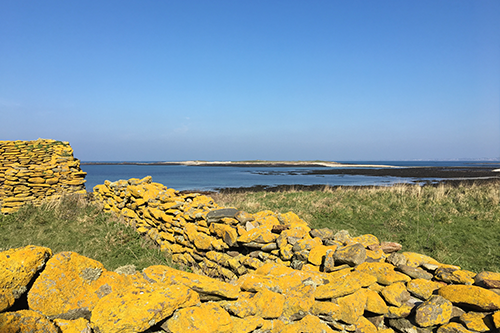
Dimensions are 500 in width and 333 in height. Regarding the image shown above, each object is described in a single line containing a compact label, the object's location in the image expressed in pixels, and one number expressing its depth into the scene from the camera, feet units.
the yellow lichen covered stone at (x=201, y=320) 7.64
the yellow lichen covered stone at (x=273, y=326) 9.29
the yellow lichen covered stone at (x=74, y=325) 6.98
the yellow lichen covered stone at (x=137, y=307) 6.95
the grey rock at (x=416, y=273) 11.00
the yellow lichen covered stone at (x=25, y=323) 5.67
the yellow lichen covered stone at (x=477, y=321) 8.43
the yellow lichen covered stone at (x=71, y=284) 7.34
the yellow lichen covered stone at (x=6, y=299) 6.48
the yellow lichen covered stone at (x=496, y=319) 8.08
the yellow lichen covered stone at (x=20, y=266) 6.83
